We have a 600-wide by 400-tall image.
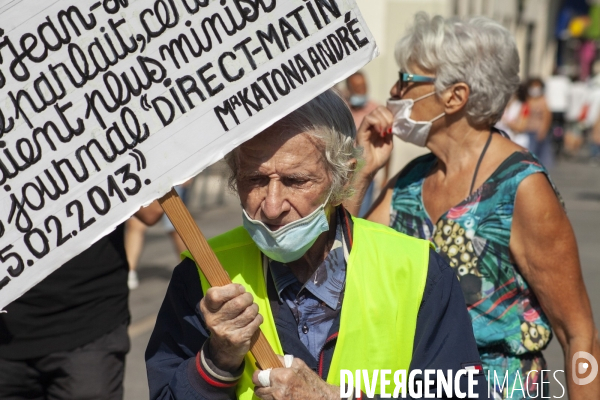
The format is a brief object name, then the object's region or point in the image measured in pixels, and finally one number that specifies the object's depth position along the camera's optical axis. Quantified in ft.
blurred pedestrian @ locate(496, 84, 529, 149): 45.06
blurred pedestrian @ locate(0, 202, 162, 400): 9.76
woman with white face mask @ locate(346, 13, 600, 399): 8.91
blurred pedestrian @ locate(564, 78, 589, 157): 67.41
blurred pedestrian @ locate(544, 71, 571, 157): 68.03
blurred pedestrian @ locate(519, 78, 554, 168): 50.19
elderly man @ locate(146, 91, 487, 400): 6.64
